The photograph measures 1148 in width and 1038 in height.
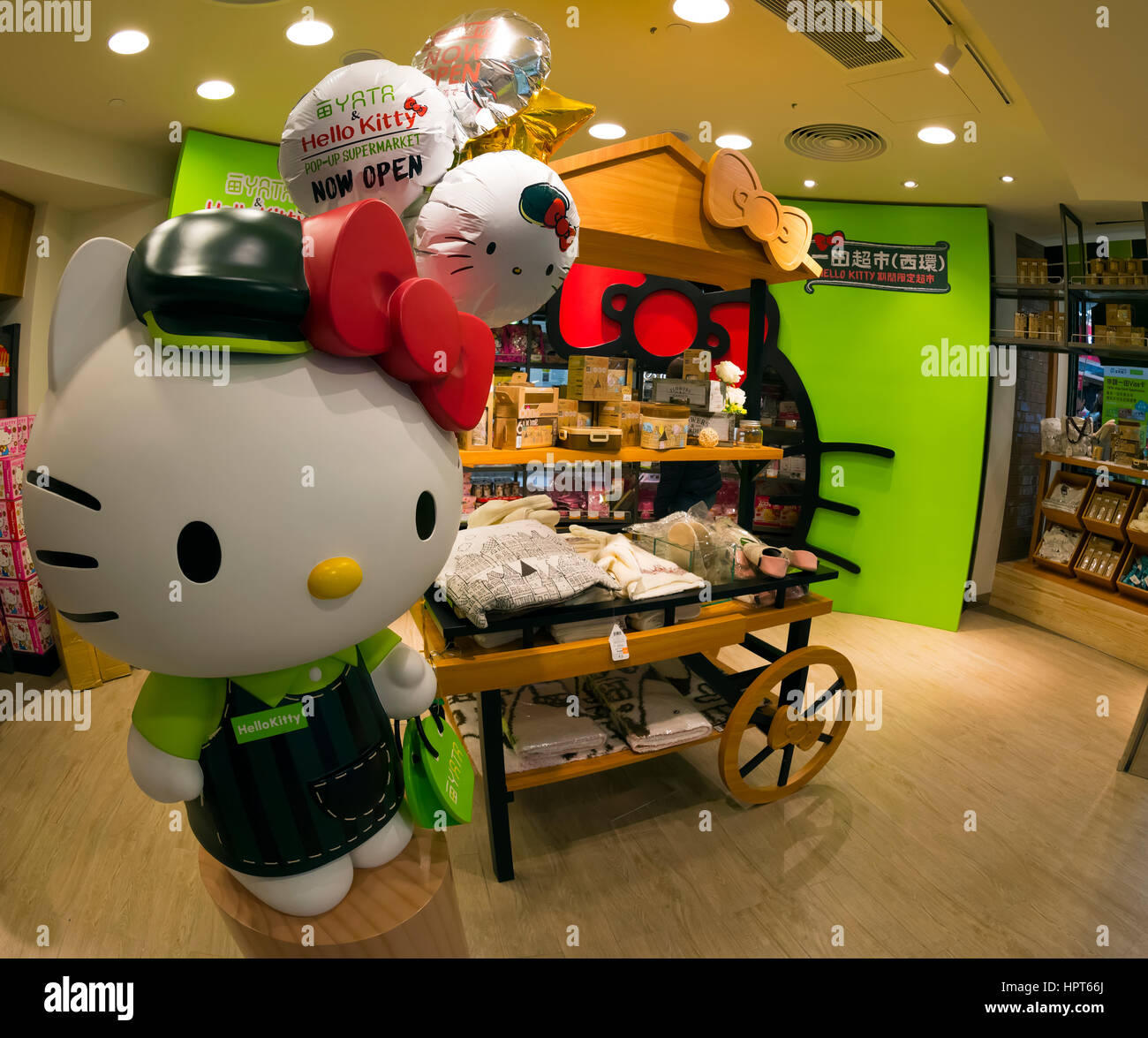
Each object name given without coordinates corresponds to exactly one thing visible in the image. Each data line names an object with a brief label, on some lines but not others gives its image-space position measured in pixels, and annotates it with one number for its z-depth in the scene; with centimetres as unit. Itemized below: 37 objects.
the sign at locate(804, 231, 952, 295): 436
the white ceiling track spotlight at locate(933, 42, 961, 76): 231
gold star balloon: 145
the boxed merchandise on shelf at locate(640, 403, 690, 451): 227
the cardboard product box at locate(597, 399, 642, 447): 224
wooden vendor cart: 191
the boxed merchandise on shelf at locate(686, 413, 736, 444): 259
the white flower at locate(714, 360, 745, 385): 311
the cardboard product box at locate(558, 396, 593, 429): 222
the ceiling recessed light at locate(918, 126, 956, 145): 316
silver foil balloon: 142
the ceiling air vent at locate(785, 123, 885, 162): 328
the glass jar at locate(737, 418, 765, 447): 259
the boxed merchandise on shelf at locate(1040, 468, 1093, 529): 462
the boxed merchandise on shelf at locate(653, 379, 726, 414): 261
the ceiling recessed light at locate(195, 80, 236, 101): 290
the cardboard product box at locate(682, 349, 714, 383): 272
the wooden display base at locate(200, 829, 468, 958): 107
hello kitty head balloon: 122
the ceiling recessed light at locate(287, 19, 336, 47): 241
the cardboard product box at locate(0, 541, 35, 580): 302
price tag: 199
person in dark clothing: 373
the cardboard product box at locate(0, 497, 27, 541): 293
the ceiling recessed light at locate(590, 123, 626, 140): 339
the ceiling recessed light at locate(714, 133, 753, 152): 343
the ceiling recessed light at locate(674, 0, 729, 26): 216
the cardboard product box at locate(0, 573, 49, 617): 312
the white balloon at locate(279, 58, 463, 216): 114
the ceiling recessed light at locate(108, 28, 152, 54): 246
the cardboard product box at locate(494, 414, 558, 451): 206
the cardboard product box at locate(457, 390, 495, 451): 201
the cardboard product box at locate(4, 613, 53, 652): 318
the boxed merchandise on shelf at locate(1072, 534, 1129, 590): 433
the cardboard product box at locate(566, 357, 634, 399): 225
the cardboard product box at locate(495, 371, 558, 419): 204
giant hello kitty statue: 83
